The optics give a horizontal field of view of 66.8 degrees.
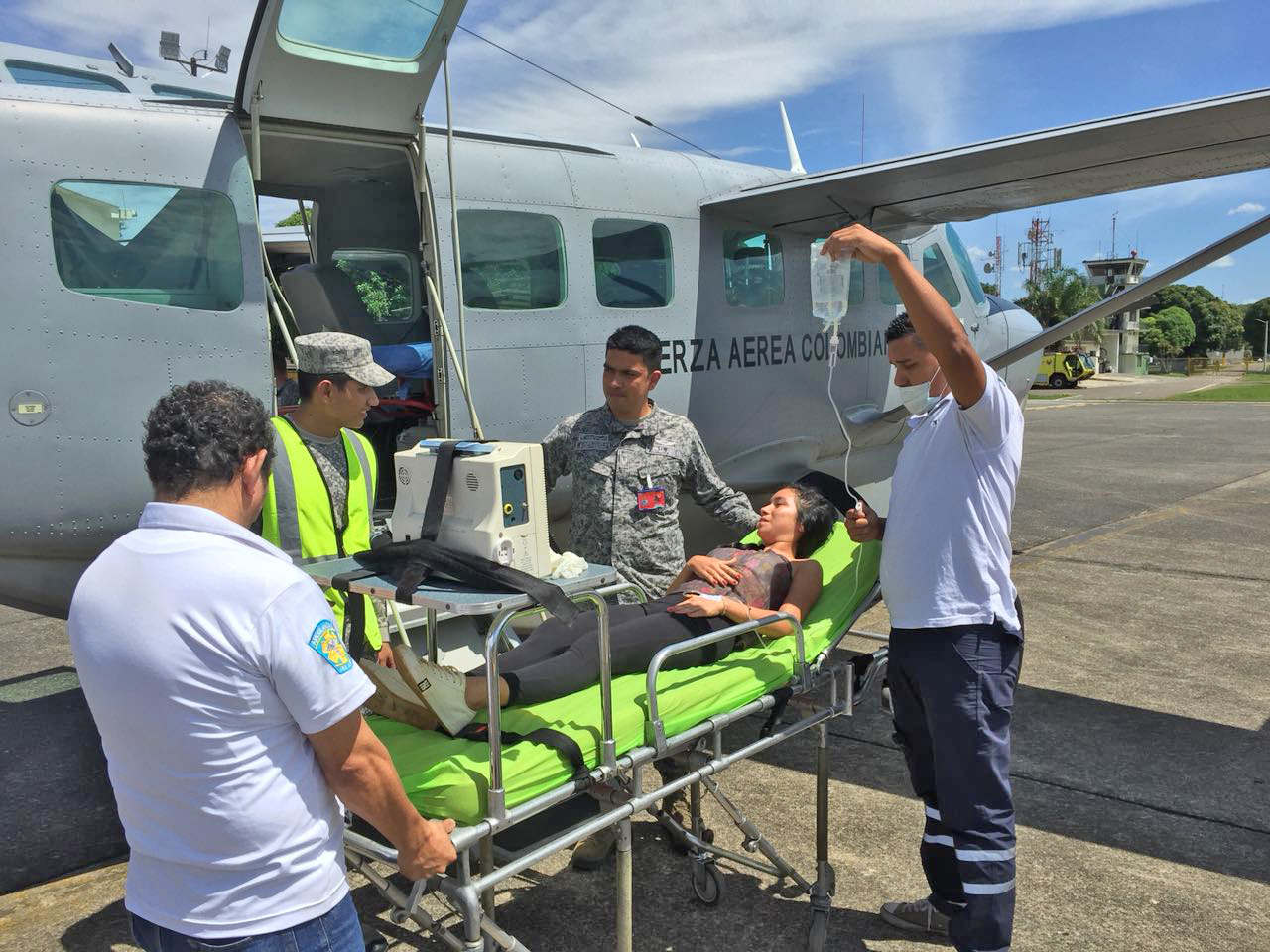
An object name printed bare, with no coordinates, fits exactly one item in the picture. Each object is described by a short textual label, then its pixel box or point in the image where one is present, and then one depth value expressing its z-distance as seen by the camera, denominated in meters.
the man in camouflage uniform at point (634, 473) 4.40
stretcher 2.59
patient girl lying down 3.23
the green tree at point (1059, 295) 68.31
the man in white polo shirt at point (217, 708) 1.79
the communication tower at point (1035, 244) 95.59
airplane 4.42
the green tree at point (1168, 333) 87.56
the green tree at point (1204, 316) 96.25
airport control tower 73.94
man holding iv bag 3.13
